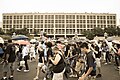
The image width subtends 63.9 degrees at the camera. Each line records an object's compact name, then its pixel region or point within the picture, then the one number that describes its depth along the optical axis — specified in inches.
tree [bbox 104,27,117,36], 1177.8
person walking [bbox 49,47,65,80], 89.5
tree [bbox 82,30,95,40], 1311.1
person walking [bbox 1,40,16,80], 140.0
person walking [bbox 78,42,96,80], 83.9
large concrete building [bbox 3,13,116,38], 1845.8
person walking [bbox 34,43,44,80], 141.3
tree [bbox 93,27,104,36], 1250.0
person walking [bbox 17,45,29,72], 186.0
